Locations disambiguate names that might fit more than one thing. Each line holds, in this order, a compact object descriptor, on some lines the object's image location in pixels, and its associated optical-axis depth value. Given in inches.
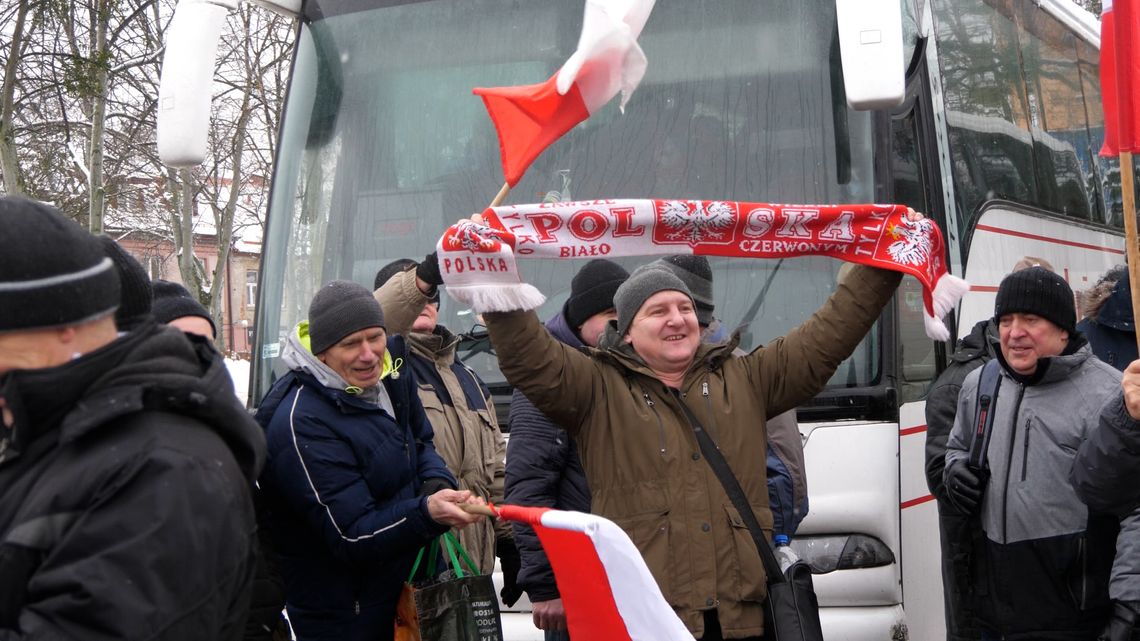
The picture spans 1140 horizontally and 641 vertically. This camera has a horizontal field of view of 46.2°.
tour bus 195.8
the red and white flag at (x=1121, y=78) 153.3
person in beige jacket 173.3
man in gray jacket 161.9
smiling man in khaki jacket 134.8
